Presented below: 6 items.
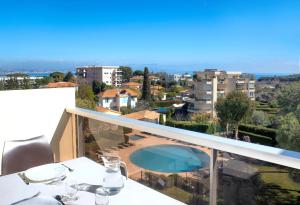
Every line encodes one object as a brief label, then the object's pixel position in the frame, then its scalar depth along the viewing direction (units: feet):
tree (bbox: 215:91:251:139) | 53.62
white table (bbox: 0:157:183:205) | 3.92
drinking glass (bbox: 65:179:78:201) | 3.84
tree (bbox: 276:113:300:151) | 38.45
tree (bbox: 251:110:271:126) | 52.49
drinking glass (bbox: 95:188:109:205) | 3.55
